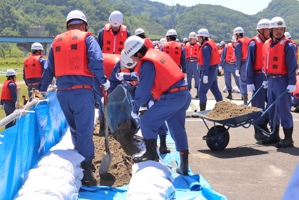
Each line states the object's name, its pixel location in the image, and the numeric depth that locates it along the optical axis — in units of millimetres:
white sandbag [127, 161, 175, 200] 3850
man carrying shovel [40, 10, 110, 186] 4750
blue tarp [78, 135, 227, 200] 4367
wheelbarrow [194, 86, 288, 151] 6301
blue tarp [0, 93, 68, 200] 3486
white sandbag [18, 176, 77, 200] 3543
